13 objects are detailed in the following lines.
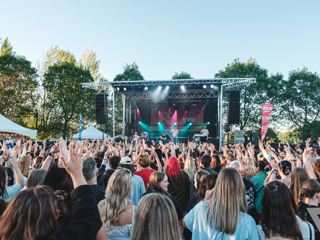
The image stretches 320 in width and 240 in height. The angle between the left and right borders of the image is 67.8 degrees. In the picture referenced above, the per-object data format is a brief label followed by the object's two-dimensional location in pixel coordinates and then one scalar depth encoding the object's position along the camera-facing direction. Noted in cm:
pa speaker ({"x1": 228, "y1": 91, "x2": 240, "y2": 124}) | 1464
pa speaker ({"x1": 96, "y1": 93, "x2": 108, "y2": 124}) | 1669
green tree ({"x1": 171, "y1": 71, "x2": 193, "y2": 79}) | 3302
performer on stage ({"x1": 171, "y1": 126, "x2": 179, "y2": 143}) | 1554
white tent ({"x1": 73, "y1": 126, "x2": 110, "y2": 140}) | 2062
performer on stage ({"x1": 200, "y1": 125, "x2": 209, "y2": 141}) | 1649
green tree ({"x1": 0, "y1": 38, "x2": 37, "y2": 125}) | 2348
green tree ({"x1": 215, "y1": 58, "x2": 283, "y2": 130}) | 2641
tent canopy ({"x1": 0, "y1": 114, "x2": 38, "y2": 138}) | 1411
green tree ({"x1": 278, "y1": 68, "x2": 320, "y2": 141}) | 2520
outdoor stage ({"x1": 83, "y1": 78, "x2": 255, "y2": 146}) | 1691
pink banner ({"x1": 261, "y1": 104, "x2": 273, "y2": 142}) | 1591
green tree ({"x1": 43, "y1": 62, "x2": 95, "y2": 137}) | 2603
